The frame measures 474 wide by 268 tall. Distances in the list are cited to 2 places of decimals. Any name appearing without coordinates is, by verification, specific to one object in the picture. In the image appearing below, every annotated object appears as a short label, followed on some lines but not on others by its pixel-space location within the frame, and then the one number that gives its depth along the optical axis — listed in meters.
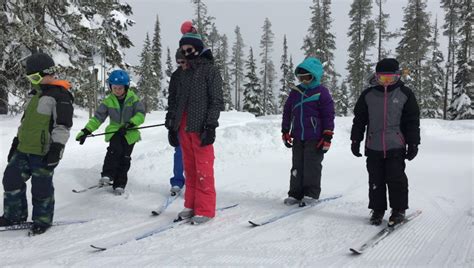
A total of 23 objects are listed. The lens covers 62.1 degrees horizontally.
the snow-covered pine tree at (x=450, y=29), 37.81
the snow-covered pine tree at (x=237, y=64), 66.88
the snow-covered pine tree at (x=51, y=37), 13.59
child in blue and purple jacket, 5.27
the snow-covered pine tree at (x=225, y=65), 60.38
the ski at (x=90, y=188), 6.17
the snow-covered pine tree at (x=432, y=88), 38.94
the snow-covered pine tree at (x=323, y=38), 38.50
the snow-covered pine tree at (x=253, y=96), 53.66
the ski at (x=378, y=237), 3.48
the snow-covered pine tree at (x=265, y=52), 61.25
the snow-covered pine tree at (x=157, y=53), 53.02
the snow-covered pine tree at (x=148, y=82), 48.28
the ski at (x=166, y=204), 4.96
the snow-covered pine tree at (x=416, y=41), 35.81
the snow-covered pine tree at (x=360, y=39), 39.47
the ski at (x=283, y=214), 4.42
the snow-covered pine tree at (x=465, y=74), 32.56
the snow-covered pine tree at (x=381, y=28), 37.84
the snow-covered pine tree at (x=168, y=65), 67.75
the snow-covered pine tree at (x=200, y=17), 42.44
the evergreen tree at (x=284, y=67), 62.93
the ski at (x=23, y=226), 4.38
